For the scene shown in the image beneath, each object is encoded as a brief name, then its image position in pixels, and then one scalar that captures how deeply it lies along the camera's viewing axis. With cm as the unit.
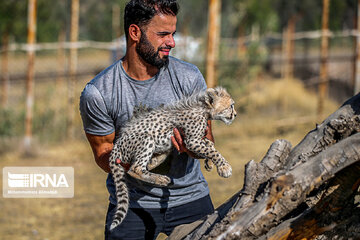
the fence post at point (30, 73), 994
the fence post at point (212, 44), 1002
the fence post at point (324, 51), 1173
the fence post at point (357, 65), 1175
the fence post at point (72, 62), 1116
